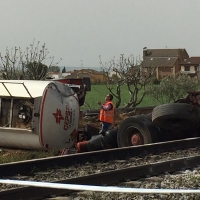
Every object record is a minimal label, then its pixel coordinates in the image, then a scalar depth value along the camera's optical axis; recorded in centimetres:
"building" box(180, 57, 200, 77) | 11198
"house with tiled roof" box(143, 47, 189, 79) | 10980
